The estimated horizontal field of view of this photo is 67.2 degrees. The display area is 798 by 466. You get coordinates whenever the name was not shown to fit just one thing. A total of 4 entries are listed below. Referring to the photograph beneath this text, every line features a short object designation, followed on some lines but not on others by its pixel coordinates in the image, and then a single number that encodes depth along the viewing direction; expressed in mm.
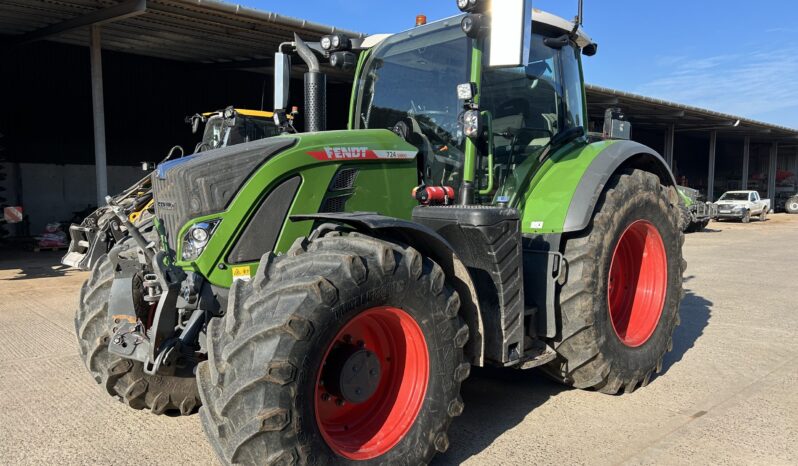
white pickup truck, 25531
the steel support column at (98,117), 13094
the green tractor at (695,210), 19305
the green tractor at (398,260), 2475
